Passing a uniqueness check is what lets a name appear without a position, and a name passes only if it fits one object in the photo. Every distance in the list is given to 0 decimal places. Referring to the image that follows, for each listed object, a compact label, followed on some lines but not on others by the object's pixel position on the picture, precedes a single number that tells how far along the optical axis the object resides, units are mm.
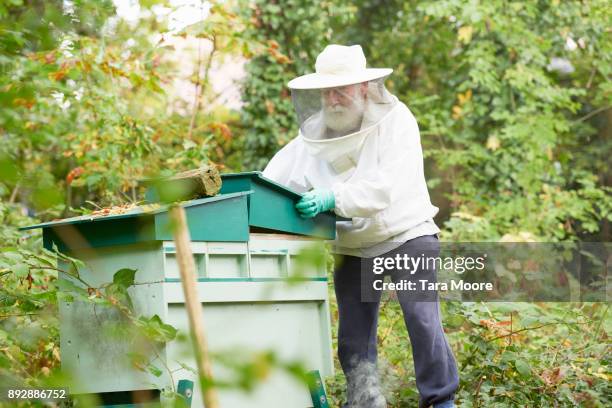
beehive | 5451
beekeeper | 6860
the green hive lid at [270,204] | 6110
